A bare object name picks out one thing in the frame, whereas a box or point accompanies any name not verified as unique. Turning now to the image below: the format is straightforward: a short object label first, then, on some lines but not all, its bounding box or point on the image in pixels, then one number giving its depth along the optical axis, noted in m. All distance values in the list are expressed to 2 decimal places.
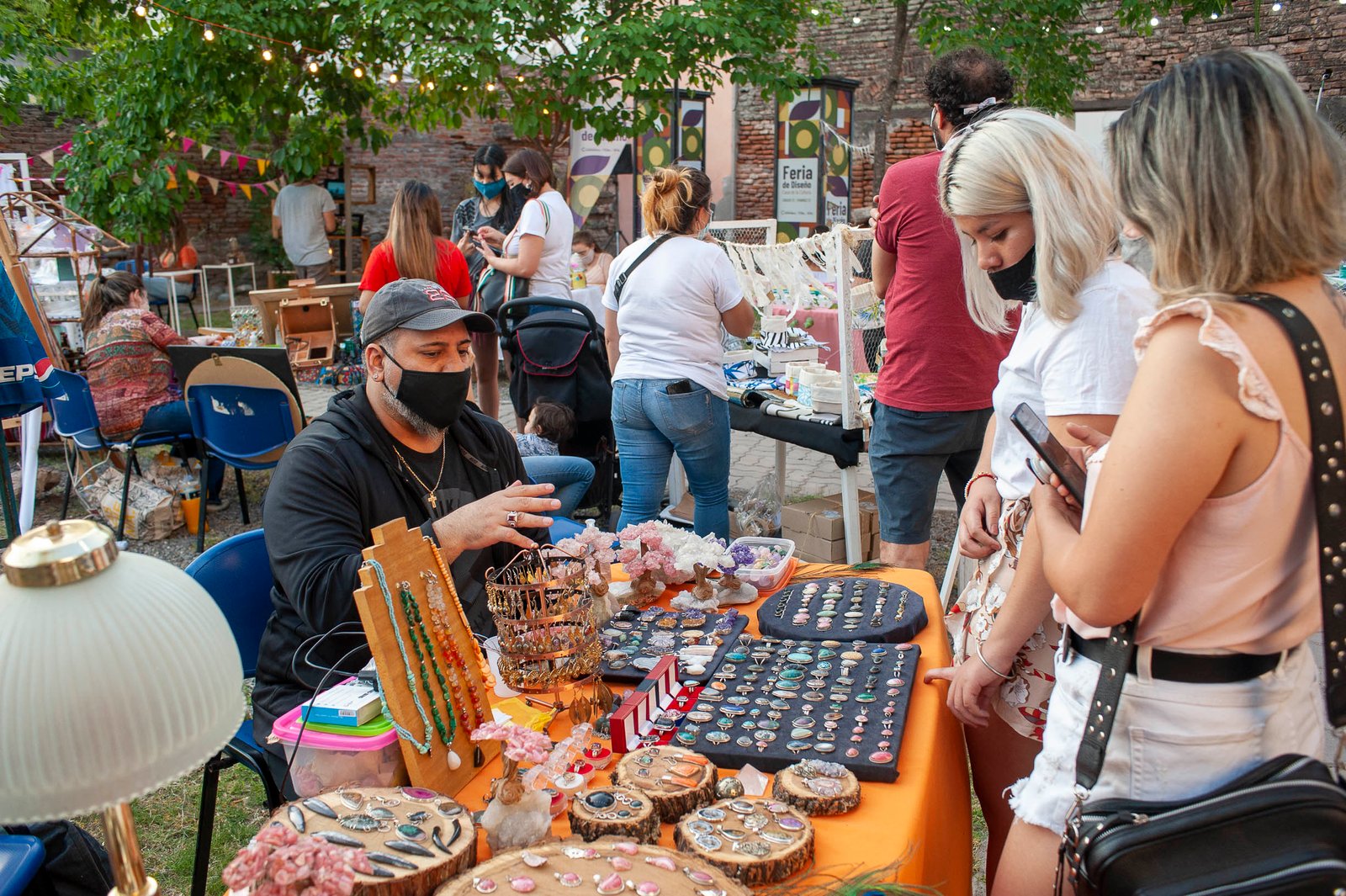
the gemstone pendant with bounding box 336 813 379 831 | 1.32
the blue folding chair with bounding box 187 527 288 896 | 2.25
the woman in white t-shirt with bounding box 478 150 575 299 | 5.89
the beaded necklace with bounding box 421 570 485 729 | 1.66
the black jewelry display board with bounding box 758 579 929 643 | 2.09
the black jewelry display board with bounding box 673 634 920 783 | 1.59
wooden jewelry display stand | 1.49
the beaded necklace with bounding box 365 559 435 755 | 1.51
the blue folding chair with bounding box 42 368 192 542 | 5.32
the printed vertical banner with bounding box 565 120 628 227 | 11.59
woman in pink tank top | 1.17
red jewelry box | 1.64
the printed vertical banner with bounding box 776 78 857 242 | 11.48
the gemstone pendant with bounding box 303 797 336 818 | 1.35
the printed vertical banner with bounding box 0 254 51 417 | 4.19
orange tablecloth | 1.40
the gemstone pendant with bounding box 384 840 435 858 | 1.27
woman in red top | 5.34
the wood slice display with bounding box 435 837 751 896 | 1.21
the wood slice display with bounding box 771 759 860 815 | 1.45
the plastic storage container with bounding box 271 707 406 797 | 1.51
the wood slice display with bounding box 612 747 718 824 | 1.43
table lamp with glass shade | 0.70
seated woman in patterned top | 5.56
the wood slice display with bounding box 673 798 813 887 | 1.28
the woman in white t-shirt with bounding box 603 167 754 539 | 3.88
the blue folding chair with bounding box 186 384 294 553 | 5.30
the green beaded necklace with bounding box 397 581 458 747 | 1.58
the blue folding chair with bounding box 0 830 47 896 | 1.52
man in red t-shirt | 3.17
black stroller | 5.27
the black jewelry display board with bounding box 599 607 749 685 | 1.93
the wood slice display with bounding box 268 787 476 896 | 1.23
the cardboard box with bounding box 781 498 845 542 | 4.66
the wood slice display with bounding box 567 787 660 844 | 1.36
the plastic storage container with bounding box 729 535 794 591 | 2.43
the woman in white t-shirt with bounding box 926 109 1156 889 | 1.75
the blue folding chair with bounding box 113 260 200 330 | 12.28
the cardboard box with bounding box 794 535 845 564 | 4.67
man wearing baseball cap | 1.97
